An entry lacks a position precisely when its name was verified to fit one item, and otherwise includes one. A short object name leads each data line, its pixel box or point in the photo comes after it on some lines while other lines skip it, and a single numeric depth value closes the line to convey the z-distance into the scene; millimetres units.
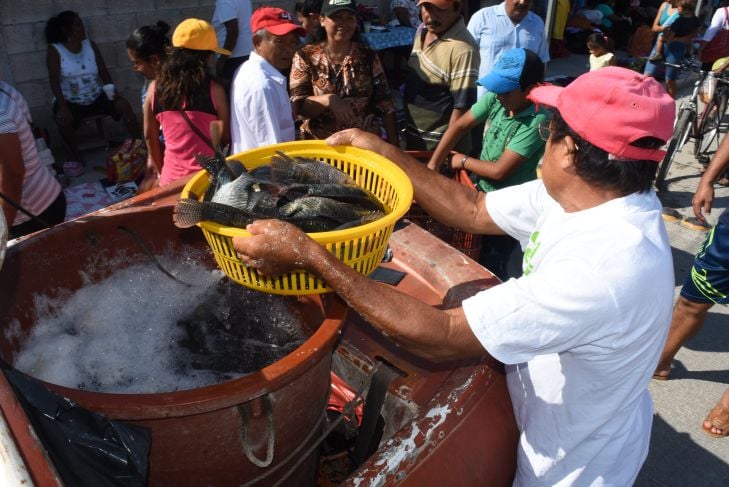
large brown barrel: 1302
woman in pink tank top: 3615
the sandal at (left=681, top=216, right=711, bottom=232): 5797
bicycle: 6695
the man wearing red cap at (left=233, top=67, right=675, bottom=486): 1510
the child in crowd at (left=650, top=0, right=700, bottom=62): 8930
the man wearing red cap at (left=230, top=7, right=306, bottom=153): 3489
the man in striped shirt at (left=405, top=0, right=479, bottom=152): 4375
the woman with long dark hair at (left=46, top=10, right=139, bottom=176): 5977
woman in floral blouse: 4105
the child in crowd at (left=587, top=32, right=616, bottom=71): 8477
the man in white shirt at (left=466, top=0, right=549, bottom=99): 5527
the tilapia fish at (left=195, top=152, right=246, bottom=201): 1924
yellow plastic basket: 1628
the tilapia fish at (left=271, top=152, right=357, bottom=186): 1998
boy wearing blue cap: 3576
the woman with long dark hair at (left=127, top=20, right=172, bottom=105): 4156
